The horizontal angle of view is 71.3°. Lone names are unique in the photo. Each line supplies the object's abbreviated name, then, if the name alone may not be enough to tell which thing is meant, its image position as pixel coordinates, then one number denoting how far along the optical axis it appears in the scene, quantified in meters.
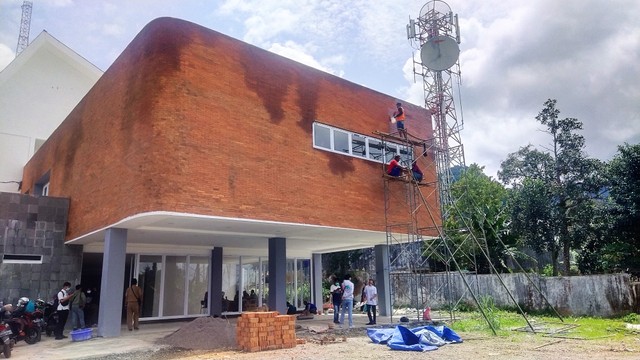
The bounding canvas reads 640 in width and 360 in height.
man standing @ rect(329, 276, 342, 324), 16.44
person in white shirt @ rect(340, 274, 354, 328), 14.80
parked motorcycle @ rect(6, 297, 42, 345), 11.41
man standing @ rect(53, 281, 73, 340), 12.80
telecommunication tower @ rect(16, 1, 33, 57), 44.31
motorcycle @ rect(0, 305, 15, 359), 9.70
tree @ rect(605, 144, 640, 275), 19.52
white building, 25.89
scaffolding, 16.44
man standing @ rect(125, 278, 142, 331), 14.61
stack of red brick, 10.37
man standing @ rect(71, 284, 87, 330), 13.52
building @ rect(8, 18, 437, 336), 11.41
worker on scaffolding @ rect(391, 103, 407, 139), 16.52
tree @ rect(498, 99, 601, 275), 22.78
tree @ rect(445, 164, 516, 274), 25.72
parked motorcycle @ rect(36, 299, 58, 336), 13.06
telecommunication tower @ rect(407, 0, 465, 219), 17.80
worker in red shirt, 15.73
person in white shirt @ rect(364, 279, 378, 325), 15.27
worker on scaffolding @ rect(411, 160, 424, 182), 16.39
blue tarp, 10.46
